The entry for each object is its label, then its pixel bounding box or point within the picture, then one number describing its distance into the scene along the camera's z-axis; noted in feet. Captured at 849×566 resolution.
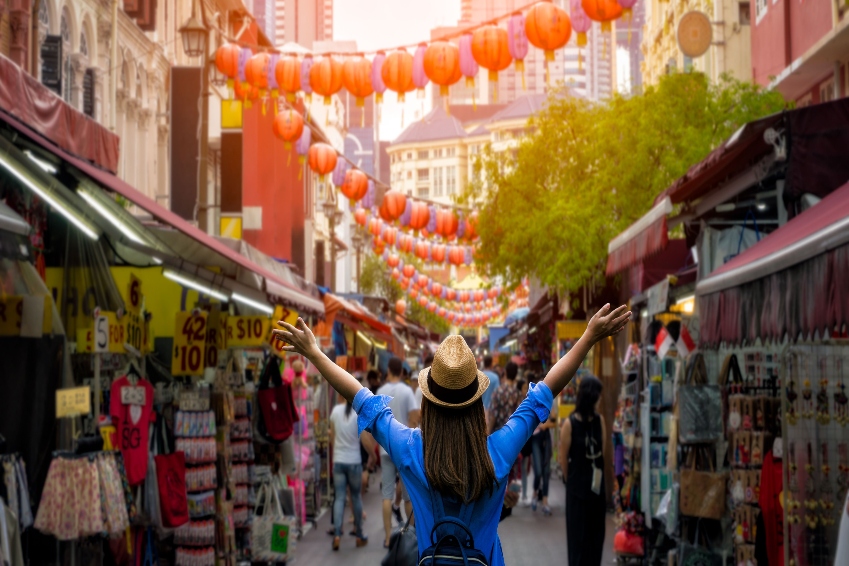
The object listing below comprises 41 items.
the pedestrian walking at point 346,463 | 44.50
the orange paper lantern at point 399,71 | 50.19
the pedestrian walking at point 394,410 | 42.01
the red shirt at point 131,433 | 30.25
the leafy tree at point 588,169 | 61.31
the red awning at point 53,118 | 23.32
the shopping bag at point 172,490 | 31.68
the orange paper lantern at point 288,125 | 66.33
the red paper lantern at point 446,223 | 82.64
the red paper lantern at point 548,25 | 43.70
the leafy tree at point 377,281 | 211.61
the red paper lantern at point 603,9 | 40.45
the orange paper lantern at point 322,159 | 69.41
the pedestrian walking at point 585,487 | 32.99
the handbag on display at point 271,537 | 38.37
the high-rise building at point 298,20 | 599.98
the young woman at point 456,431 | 13.50
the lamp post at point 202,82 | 52.03
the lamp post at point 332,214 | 94.89
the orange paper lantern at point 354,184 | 73.49
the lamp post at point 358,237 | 123.77
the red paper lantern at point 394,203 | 78.74
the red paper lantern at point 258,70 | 55.21
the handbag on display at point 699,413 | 32.01
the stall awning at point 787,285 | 18.44
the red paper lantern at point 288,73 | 54.08
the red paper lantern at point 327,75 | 52.49
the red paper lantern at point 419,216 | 79.92
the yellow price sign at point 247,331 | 39.17
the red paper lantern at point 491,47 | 46.16
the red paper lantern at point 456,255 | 112.98
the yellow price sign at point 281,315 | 41.55
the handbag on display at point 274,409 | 39.86
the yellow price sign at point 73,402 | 25.79
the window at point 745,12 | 107.34
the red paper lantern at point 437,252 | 113.19
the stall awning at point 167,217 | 24.64
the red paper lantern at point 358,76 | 51.62
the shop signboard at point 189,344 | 35.71
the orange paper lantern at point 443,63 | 48.24
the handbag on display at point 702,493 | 30.96
